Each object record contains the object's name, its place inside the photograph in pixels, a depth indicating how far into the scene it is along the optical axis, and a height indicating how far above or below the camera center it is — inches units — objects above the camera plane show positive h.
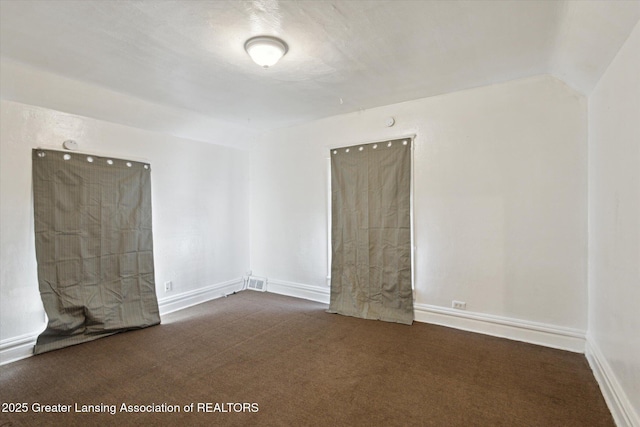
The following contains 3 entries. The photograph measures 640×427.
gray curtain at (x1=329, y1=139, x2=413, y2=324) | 139.5 -10.3
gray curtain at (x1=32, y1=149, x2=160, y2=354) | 112.0 -13.8
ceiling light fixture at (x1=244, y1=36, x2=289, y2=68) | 87.3 +49.0
